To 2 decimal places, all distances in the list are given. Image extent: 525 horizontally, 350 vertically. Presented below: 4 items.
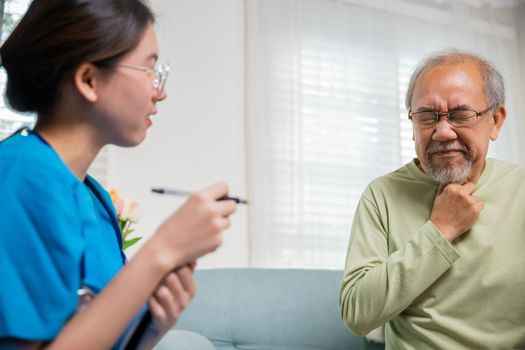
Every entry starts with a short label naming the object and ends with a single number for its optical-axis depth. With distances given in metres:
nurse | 0.84
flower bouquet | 1.64
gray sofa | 2.23
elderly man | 1.60
